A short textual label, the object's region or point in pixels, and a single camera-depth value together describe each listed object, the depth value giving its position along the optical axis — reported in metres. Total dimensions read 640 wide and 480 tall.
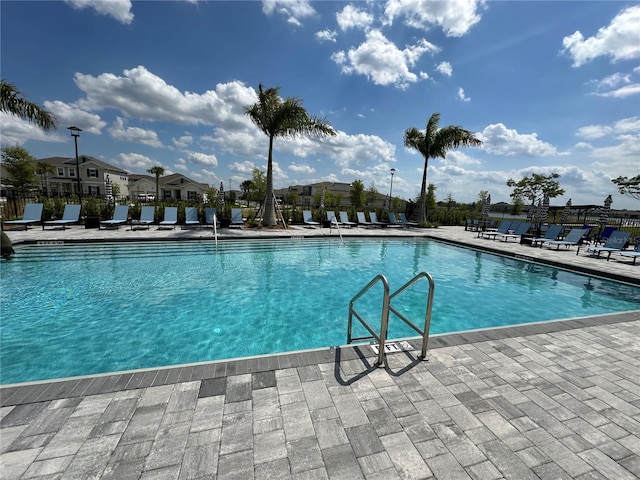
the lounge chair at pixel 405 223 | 21.08
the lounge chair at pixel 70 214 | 13.61
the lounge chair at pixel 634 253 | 9.89
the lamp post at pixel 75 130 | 17.12
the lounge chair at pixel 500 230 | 16.41
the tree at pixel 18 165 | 31.42
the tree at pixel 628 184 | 23.69
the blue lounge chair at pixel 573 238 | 12.58
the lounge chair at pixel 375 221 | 19.79
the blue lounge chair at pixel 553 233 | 14.18
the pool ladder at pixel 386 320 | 3.03
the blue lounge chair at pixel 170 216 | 15.12
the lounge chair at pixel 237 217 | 16.08
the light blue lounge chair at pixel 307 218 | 18.84
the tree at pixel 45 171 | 40.06
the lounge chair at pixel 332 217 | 18.12
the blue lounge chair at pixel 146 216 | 14.79
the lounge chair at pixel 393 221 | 20.61
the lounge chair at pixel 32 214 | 12.78
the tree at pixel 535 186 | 33.72
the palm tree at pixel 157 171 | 53.74
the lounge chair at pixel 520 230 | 15.61
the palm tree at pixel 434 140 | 19.32
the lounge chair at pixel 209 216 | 15.79
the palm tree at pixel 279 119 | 14.91
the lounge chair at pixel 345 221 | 18.71
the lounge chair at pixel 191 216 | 15.81
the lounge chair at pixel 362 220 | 19.52
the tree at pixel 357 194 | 48.25
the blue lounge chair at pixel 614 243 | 11.43
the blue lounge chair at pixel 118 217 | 13.90
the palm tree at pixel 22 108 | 10.97
